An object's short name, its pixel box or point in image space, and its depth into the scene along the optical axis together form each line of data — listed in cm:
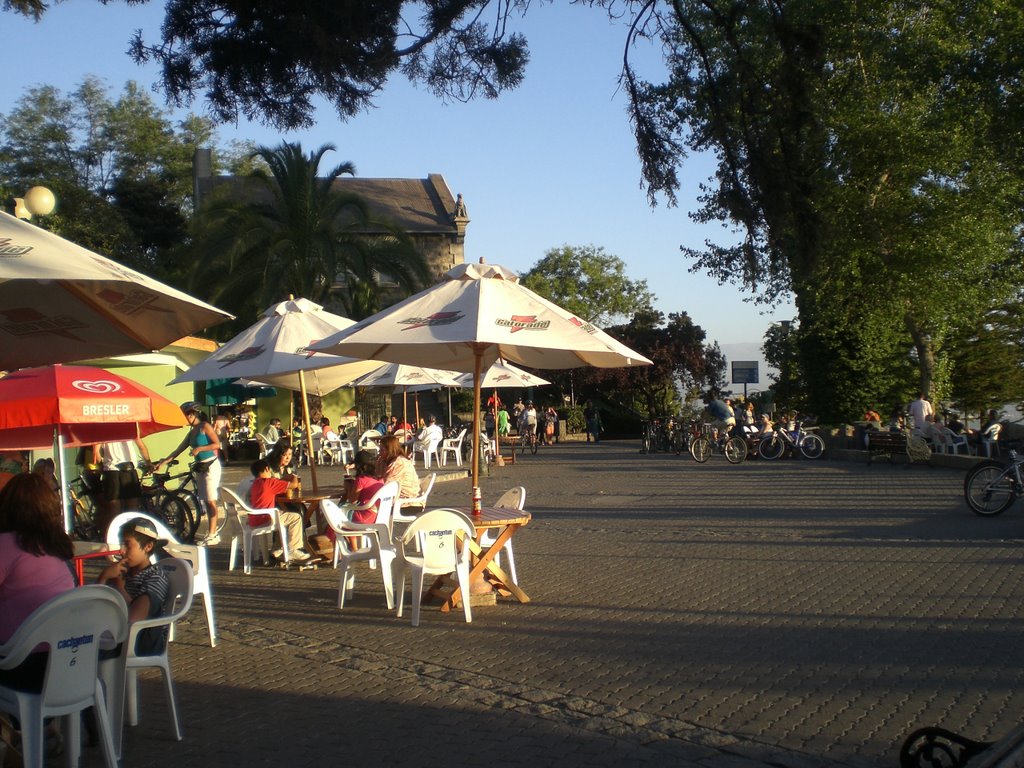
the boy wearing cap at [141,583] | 560
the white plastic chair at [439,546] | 805
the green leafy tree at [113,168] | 4306
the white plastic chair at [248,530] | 1076
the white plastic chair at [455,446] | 2841
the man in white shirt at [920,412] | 2333
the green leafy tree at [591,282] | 6056
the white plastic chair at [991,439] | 2177
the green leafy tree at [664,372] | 4153
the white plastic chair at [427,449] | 2705
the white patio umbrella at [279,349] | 1110
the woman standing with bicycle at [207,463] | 1361
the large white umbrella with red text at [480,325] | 825
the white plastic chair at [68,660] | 435
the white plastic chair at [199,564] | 741
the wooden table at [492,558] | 848
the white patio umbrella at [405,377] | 2184
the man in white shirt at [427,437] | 2738
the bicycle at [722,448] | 2652
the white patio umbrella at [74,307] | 443
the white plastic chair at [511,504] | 938
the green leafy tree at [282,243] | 2973
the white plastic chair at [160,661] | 498
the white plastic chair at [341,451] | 2968
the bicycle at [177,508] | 1366
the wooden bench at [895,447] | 2277
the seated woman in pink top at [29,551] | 483
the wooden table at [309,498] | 1100
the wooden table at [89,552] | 701
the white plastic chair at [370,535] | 878
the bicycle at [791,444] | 2708
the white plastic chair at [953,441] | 2302
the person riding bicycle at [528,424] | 3428
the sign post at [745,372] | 3447
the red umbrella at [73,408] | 940
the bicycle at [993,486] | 1327
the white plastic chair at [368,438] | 2744
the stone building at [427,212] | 5634
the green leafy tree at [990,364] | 3897
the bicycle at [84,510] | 1388
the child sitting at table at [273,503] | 1088
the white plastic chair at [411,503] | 995
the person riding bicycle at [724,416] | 2792
